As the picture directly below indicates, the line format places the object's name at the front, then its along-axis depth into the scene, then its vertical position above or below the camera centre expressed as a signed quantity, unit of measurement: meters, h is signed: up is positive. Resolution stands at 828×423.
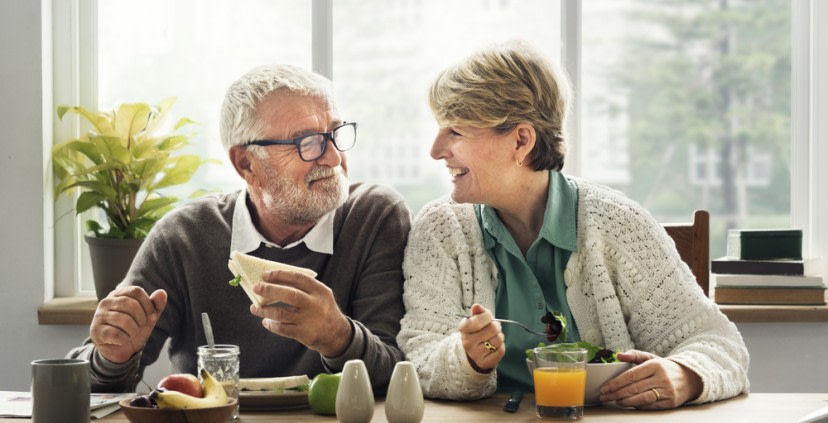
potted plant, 2.98 +0.08
